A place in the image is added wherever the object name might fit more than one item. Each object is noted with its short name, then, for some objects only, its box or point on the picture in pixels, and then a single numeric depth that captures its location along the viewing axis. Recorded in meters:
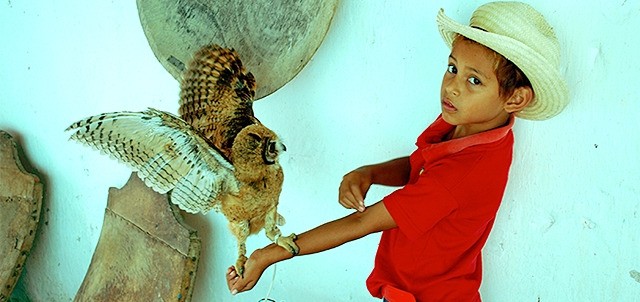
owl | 1.14
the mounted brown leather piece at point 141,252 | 1.75
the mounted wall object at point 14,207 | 2.14
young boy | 1.10
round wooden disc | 1.39
